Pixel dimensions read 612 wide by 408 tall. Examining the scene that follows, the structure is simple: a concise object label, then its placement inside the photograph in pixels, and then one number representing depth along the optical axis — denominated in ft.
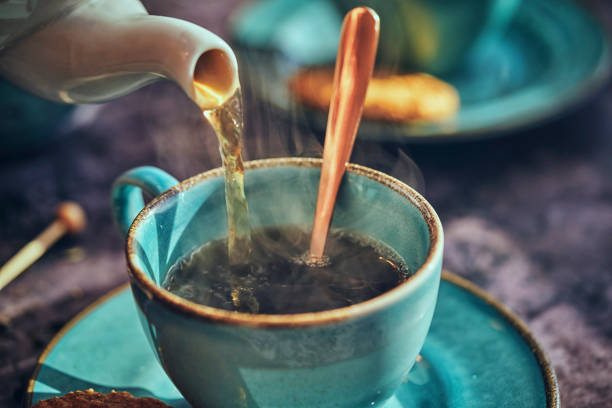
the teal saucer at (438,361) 1.69
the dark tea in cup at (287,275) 1.70
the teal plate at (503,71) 3.00
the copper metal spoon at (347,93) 1.78
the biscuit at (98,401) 1.63
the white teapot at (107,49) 1.59
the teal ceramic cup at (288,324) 1.31
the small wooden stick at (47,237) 2.32
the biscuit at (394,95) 3.30
